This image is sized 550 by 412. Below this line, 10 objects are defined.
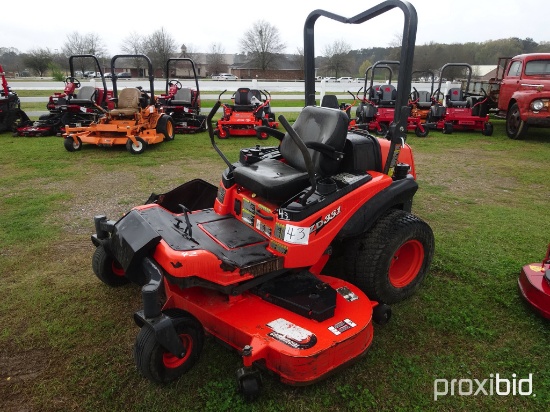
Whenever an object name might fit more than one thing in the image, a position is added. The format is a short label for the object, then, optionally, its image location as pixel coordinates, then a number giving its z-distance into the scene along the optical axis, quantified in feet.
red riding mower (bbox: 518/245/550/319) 9.60
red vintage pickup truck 32.01
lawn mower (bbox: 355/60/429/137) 35.70
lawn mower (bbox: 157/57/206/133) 35.86
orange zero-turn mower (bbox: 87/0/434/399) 7.87
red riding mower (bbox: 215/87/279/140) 33.50
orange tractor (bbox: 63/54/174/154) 27.91
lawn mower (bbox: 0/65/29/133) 34.58
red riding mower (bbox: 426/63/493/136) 37.77
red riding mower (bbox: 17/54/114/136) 33.60
